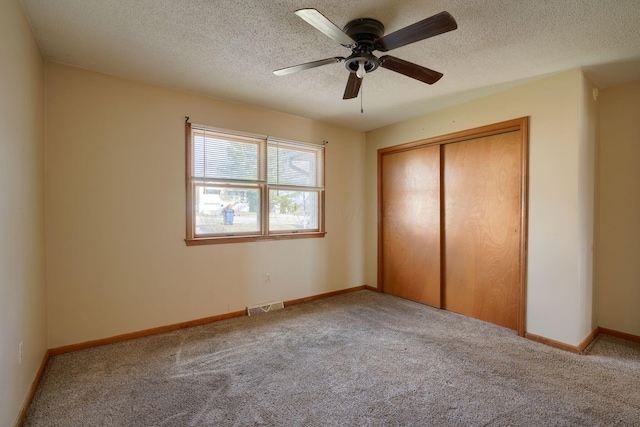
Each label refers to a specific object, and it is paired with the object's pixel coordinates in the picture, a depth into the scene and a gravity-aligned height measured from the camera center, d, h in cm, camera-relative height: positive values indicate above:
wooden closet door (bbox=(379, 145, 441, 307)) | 368 -19
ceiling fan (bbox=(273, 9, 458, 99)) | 149 +98
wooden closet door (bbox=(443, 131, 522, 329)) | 299 -19
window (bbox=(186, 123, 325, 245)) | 311 +28
